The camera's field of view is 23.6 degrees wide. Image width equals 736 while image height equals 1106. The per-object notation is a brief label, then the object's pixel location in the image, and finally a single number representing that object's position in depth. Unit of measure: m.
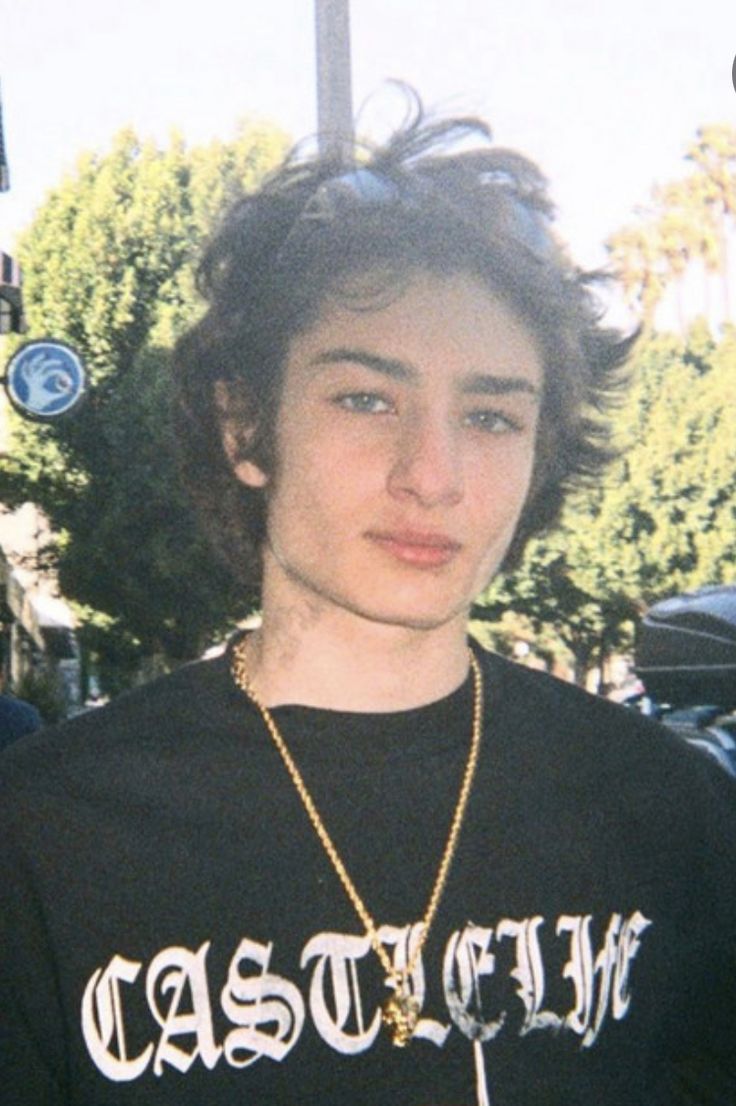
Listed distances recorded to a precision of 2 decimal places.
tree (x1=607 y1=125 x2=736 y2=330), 41.12
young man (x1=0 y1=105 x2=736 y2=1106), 1.53
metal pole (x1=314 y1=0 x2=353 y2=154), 3.95
